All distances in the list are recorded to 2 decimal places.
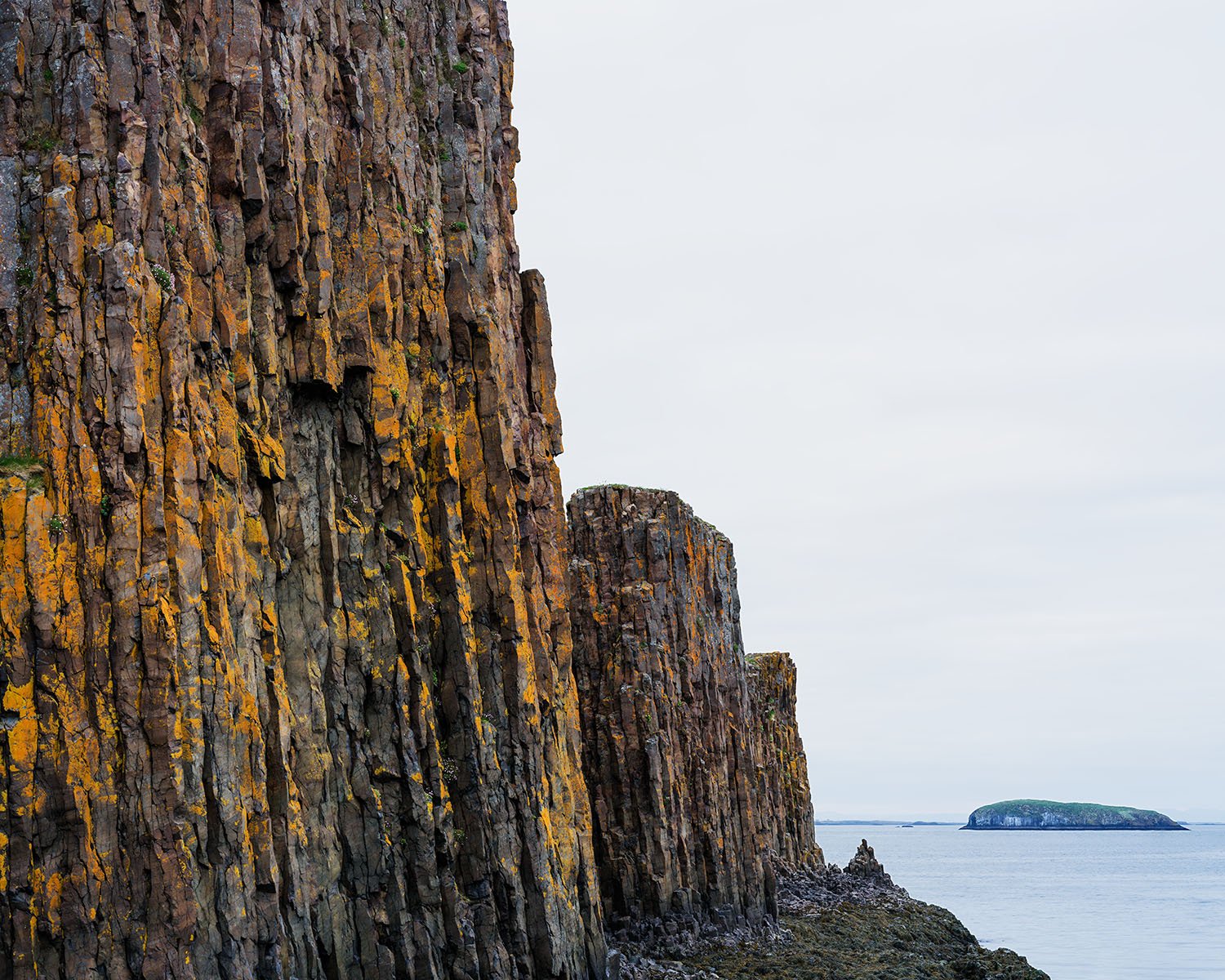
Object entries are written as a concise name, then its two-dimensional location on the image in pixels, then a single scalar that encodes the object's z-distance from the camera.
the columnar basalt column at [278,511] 21.23
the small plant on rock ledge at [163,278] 23.42
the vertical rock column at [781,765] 66.69
